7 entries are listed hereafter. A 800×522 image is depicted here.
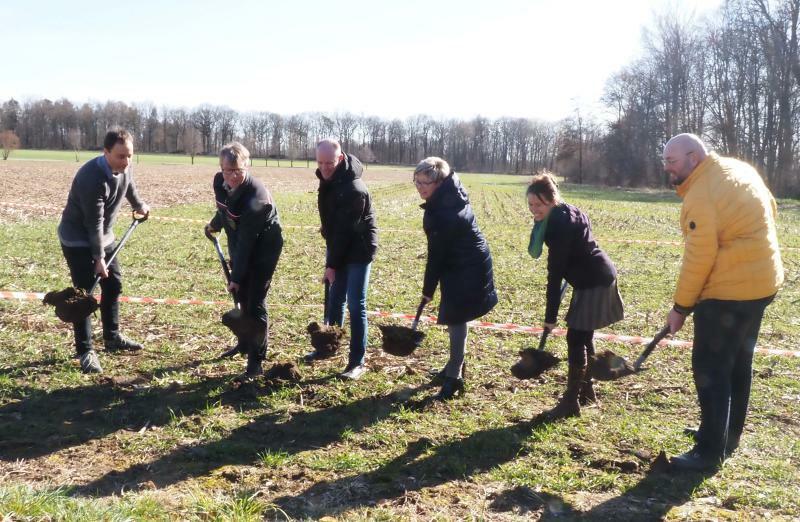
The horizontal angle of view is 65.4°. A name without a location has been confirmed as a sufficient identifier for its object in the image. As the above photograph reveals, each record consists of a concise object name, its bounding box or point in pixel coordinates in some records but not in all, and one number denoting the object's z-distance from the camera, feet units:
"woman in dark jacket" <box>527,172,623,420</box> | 14.40
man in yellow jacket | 11.94
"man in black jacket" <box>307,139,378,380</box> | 16.87
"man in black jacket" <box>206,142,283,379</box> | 16.35
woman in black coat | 15.38
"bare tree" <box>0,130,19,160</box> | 193.30
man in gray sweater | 17.06
